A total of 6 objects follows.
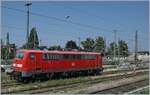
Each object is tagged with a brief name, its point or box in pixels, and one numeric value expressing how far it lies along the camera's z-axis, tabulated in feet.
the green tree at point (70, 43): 366.98
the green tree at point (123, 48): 442.09
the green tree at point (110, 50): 431.68
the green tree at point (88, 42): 404.16
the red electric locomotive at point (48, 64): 97.40
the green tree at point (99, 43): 395.92
